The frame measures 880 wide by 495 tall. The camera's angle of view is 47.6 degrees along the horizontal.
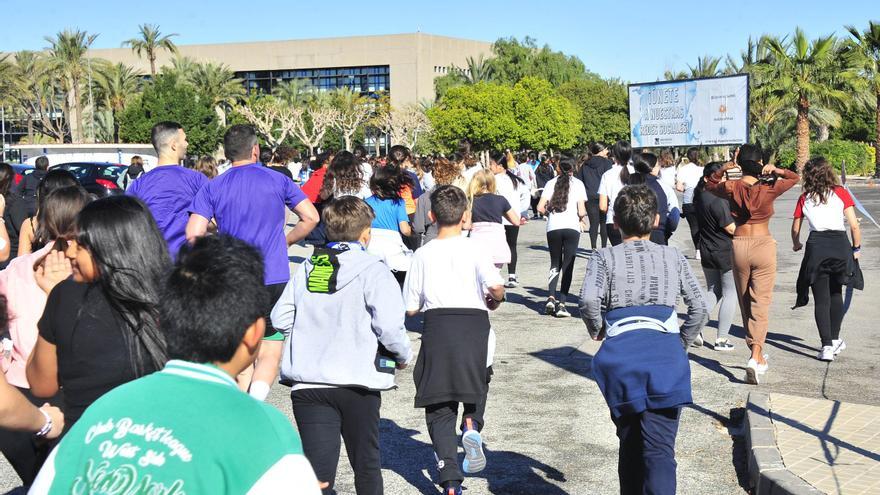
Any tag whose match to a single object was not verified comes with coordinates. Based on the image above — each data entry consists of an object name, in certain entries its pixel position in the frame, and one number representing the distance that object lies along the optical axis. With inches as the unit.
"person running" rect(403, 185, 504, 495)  214.1
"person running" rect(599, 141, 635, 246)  443.2
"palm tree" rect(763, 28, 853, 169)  1753.2
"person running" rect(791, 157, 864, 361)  344.8
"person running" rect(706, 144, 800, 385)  327.9
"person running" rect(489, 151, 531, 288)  497.7
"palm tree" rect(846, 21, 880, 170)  1811.0
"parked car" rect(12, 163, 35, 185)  1021.4
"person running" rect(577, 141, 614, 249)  580.4
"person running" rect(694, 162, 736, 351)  371.2
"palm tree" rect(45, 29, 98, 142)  2896.2
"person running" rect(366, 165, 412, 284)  341.7
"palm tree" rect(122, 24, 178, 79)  3211.1
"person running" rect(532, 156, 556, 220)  1077.1
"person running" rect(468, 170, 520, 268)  388.2
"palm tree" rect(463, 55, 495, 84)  3784.5
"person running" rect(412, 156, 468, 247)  385.1
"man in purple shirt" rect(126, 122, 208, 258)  266.4
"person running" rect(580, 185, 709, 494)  181.9
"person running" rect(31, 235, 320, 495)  77.0
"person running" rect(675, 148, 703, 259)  629.3
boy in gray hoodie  182.1
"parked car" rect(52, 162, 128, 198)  1051.9
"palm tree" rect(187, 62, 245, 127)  3129.9
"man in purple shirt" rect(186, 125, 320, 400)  253.1
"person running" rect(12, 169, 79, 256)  260.2
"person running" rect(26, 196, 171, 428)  128.3
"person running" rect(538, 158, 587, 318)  448.8
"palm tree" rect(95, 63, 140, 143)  3152.8
